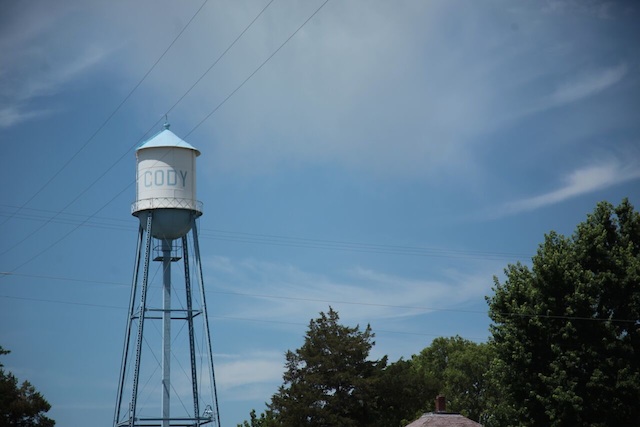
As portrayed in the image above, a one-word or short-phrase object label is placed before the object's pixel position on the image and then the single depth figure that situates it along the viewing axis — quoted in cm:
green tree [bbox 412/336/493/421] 9994
